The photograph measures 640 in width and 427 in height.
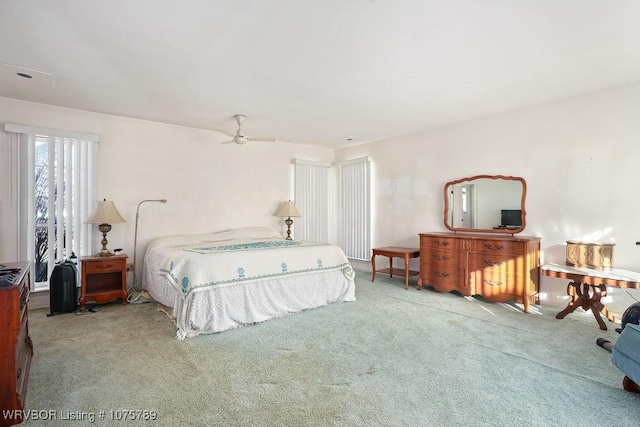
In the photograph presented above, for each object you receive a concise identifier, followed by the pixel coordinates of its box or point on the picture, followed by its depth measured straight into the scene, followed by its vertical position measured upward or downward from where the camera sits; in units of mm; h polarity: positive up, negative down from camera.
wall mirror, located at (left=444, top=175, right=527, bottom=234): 4129 +160
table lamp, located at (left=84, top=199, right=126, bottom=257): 3846 -46
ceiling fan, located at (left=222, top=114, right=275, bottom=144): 4289 +1044
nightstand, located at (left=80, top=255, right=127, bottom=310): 3678 -822
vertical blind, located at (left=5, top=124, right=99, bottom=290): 3736 +248
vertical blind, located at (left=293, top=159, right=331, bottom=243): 6164 +315
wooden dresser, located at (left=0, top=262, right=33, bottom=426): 1646 -722
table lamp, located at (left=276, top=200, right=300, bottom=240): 5586 +84
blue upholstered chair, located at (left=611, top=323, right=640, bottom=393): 1791 -825
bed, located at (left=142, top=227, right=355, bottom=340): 2973 -698
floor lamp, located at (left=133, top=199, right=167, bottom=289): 4441 -488
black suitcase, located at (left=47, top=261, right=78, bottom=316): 3506 -833
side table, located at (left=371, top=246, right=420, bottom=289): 4641 -603
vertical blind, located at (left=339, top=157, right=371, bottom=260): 6094 +141
